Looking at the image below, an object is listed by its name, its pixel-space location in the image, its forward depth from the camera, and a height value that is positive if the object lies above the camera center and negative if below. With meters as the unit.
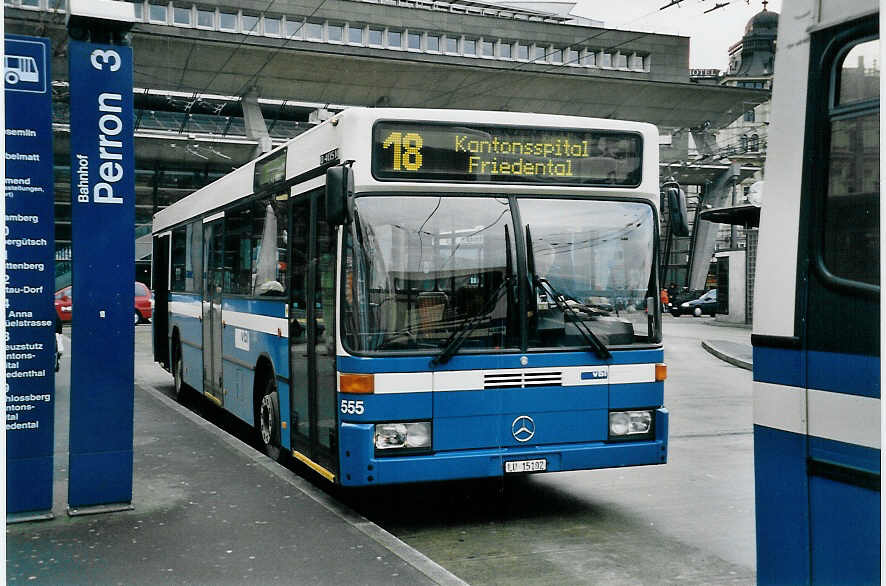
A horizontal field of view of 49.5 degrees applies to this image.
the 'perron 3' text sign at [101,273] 6.14 +0.02
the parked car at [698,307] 46.44 -1.33
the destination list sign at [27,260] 6.02 +0.10
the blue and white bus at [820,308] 3.16 -0.10
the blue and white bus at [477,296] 6.35 -0.13
